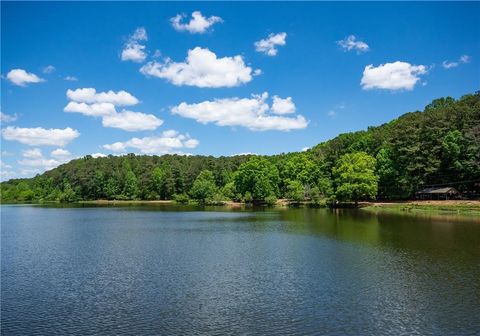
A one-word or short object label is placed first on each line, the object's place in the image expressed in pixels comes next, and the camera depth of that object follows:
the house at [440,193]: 76.81
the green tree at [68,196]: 150.32
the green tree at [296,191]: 101.56
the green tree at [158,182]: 144.38
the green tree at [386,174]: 85.38
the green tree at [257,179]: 110.12
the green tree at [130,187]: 149.12
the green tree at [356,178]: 82.69
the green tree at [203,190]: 125.38
